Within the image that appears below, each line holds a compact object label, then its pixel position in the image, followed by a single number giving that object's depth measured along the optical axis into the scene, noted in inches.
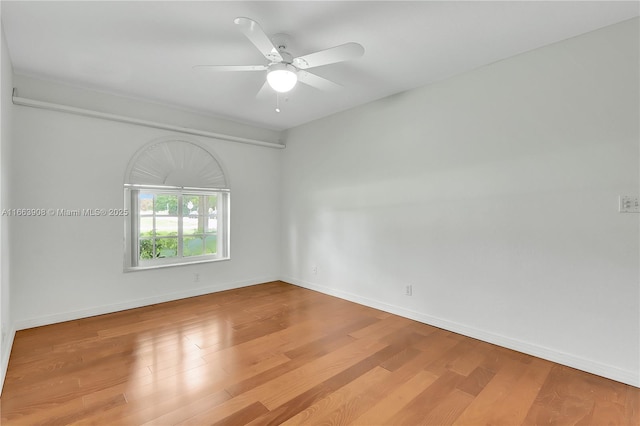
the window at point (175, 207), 145.9
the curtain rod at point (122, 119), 115.1
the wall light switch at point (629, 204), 81.8
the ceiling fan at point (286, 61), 75.7
